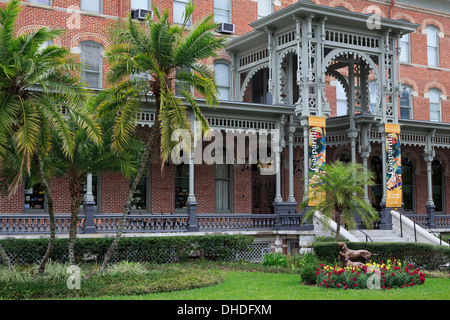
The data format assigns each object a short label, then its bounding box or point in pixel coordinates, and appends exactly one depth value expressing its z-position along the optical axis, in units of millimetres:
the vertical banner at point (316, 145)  23094
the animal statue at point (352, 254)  15336
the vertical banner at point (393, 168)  25109
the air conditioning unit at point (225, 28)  28156
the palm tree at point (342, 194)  19797
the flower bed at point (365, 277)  13734
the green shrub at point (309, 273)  14812
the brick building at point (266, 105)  24203
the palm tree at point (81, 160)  16844
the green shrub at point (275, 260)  19161
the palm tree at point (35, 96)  13844
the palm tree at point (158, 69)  15930
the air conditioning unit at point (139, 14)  25984
